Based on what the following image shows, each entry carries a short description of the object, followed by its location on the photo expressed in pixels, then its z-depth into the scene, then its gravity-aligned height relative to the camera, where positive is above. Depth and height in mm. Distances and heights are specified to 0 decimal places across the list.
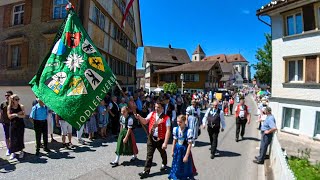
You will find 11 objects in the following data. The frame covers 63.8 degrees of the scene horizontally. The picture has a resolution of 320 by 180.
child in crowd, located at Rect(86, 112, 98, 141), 10372 -1287
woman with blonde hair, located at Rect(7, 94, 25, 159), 7531 -944
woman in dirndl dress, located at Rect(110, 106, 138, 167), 7188 -1199
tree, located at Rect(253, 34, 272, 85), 31969 +4625
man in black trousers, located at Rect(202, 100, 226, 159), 8656 -828
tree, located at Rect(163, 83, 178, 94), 37772 +1467
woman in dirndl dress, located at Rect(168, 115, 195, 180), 5727 -1251
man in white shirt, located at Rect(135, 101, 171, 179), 6457 -864
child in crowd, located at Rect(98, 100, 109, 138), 10784 -1002
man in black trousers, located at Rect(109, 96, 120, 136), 11581 -932
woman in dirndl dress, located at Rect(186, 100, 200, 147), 9461 -758
